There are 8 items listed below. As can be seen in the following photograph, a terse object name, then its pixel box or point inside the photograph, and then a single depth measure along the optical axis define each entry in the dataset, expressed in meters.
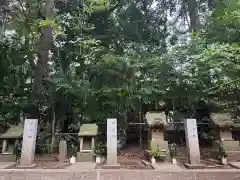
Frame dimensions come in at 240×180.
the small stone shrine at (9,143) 4.13
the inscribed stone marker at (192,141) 3.71
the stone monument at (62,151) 4.27
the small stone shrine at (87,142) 4.27
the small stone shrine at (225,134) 4.16
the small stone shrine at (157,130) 4.29
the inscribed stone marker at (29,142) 3.70
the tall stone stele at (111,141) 3.71
